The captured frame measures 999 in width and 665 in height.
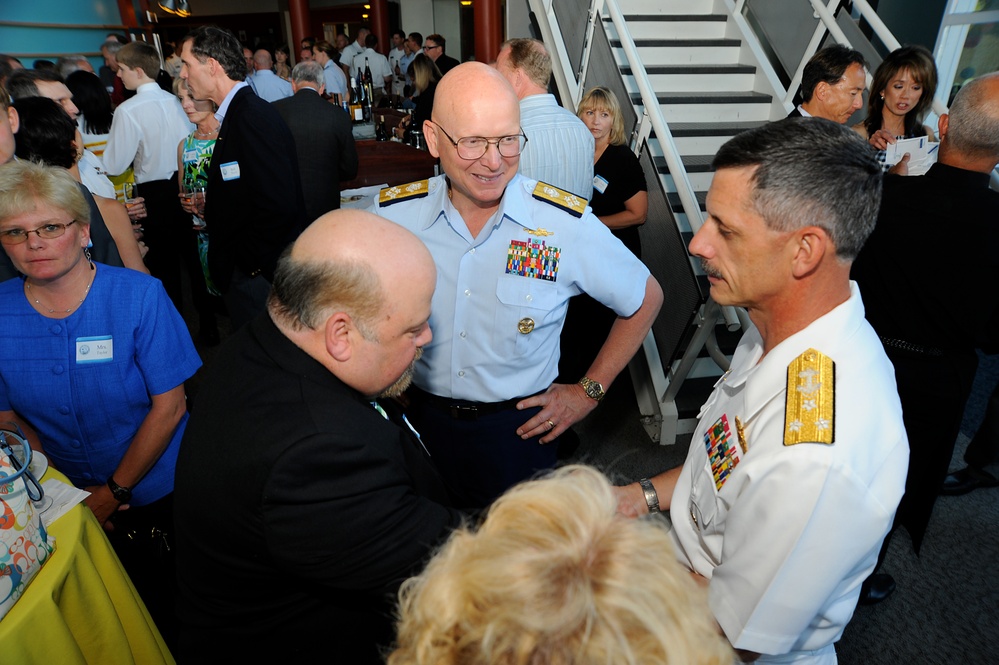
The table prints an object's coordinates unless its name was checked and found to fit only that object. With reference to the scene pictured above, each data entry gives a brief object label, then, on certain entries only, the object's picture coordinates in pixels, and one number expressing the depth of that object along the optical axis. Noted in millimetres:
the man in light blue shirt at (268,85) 6230
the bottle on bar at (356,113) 5613
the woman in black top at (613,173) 3225
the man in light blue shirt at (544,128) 2588
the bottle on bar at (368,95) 6133
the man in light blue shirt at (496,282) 1624
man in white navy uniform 896
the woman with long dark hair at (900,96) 2830
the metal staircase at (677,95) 2990
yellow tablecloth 1196
